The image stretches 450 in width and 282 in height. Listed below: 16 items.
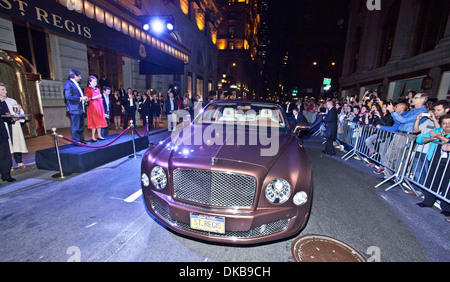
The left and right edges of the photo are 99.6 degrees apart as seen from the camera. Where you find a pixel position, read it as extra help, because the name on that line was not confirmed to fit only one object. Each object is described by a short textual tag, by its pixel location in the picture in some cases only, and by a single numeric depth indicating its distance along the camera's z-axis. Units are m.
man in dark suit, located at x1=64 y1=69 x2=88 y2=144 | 5.08
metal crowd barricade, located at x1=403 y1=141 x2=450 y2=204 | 3.29
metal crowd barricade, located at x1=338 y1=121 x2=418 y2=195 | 4.24
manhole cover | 2.17
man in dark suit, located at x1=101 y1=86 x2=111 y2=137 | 6.85
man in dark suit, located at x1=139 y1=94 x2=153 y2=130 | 10.25
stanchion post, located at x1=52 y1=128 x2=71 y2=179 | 4.25
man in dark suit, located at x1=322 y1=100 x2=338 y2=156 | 6.75
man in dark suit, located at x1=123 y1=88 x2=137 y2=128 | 9.81
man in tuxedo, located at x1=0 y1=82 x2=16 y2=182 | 3.78
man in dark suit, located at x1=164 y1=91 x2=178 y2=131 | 10.13
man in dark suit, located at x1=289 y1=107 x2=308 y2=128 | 9.65
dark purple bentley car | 2.00
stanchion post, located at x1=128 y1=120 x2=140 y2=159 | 5.78
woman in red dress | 5.49
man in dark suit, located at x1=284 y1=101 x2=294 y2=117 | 11.68
